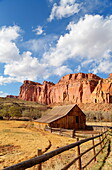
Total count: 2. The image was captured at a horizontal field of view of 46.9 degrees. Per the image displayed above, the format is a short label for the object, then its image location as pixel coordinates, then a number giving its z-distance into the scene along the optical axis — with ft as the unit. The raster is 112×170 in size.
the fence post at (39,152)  10.84
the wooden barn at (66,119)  71.00
